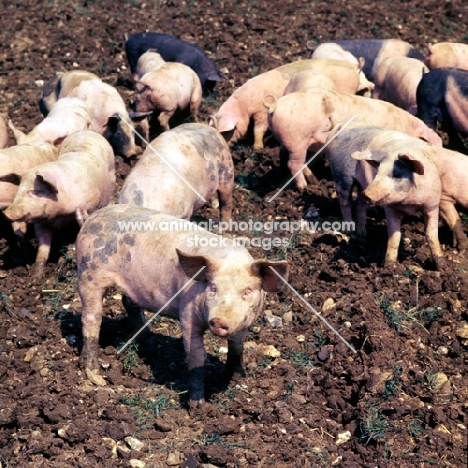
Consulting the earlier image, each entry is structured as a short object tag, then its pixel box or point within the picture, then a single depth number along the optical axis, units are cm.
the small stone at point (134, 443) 479
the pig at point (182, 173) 650
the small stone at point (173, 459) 467
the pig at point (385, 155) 687
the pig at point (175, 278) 465
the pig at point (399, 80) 955
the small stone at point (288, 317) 624
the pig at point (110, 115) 923
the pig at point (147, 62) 1080
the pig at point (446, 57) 994
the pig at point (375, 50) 1126
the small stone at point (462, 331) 584
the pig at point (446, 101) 852
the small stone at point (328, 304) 625
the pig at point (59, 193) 670
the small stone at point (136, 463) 464
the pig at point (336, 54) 1007
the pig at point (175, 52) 1100
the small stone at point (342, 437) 496
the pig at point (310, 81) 896
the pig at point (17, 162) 709
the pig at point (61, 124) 816
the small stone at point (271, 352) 579
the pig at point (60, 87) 975
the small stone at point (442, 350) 574
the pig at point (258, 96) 955
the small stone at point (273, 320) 616
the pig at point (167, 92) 982
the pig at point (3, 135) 847
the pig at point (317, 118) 812
